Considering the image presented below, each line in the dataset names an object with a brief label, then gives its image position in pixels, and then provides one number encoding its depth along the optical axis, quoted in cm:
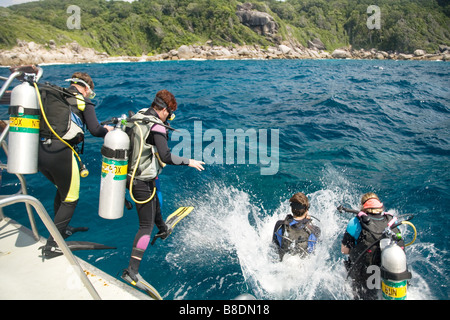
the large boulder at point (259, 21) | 11056
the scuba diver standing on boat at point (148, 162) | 341
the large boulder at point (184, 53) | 8694
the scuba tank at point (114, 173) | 306
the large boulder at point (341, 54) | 10669
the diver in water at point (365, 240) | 353
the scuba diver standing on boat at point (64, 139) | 327
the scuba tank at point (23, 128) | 295
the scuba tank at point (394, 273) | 277
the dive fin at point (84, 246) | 402
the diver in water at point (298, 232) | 410
